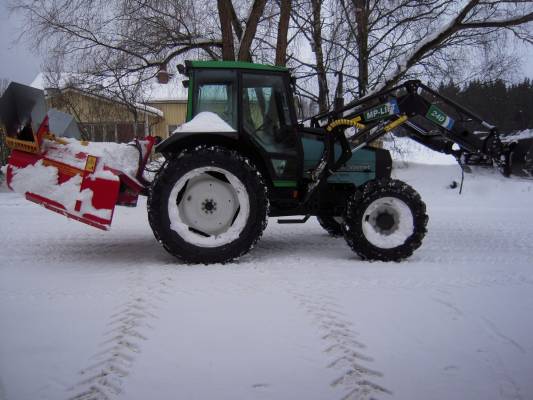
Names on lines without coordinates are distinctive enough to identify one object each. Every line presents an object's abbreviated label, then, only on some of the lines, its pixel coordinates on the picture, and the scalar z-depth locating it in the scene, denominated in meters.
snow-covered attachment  4.21
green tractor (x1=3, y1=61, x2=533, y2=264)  4.27
